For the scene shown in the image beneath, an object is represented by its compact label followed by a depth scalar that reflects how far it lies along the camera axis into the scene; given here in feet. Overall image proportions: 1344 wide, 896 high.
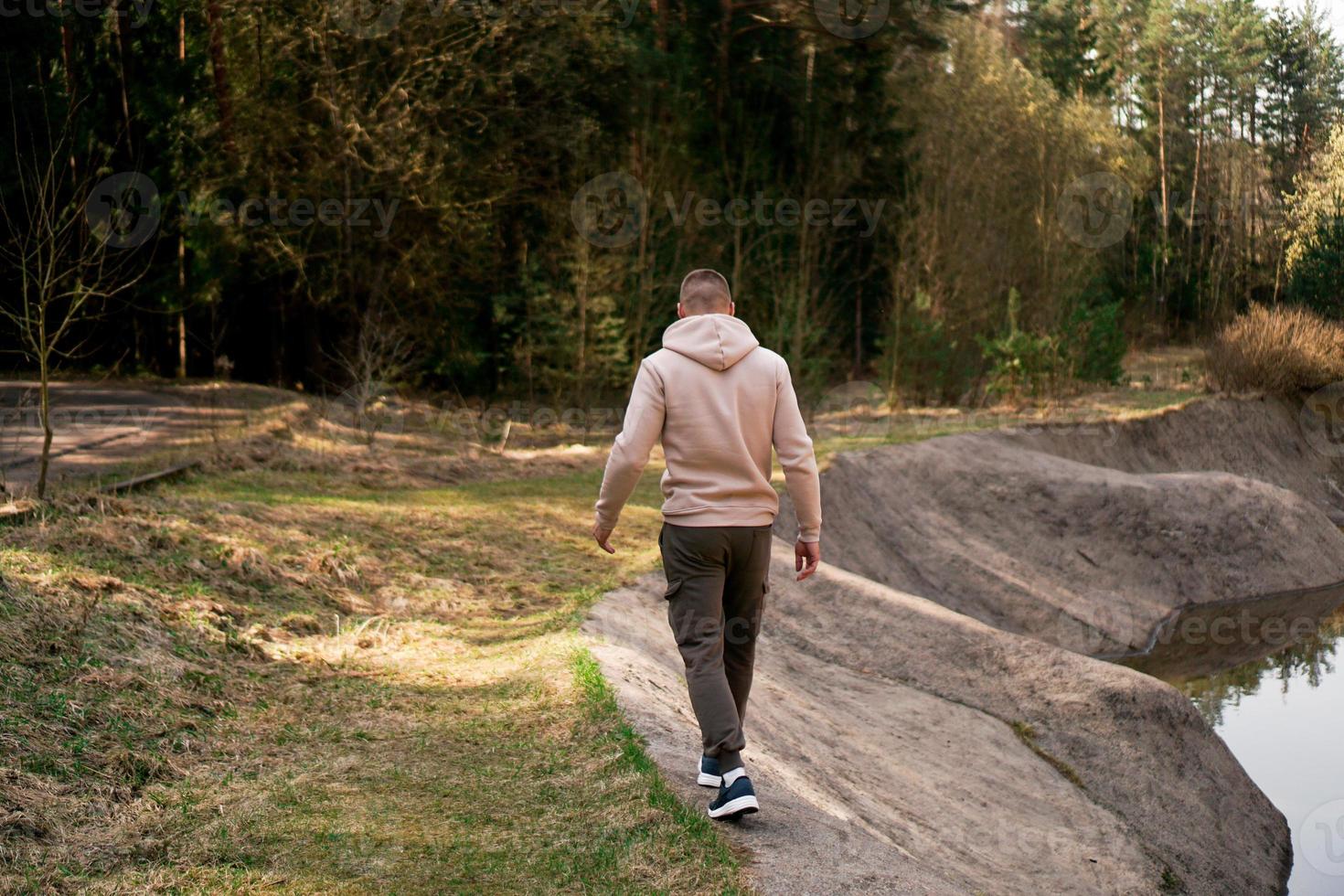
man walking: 15.17
